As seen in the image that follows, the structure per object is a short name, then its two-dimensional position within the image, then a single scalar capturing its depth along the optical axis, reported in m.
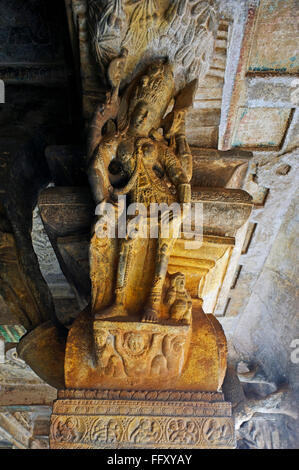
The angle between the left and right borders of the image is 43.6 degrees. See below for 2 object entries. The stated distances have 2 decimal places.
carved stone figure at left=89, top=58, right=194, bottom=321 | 1.92
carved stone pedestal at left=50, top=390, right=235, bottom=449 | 1.76
